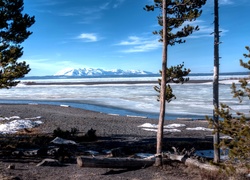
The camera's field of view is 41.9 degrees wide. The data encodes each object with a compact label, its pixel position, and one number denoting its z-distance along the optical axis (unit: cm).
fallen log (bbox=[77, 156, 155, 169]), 1273
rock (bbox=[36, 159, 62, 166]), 1373
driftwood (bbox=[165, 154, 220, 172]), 1189
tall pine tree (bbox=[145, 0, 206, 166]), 1327
